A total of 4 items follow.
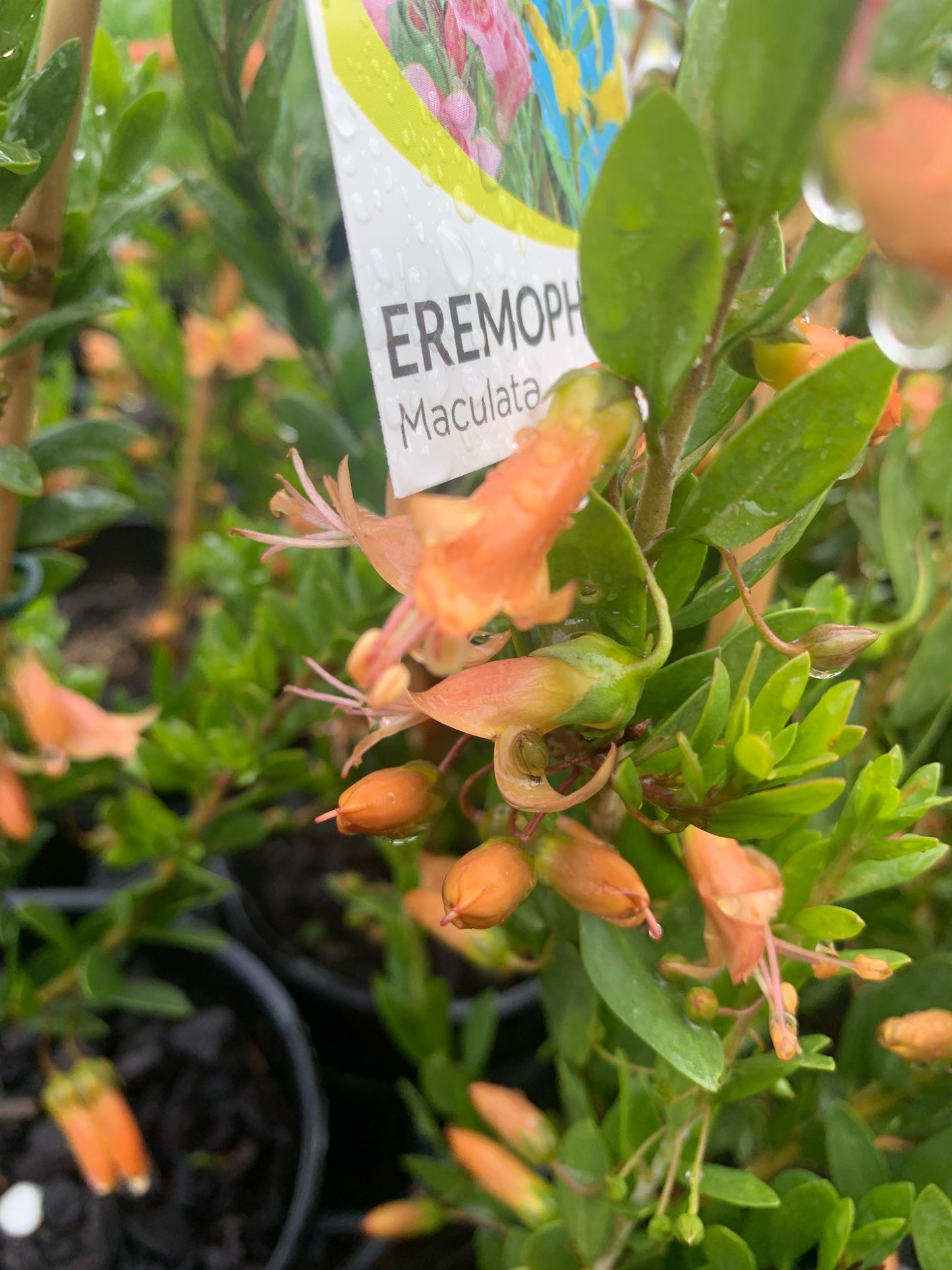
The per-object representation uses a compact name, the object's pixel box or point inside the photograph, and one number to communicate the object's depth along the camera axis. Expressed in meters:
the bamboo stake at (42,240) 0.14
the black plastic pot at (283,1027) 0.24
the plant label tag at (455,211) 0.11
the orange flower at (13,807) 0.20
